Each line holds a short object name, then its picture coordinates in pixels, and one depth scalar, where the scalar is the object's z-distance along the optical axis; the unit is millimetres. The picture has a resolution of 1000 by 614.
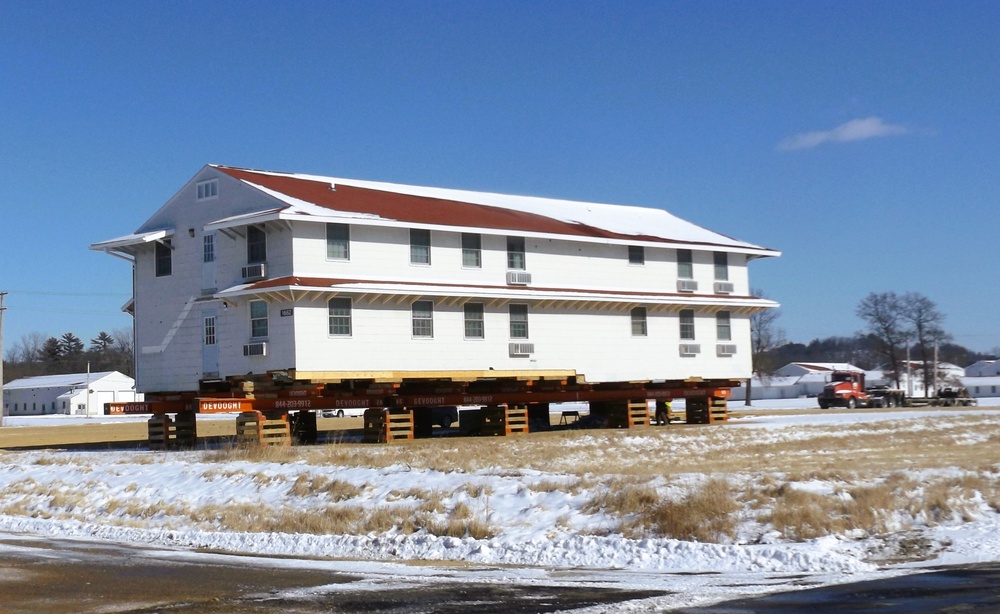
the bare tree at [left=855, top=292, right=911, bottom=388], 125438
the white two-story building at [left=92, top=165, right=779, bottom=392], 34625
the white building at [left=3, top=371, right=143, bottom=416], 128750
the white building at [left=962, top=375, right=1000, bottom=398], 153750
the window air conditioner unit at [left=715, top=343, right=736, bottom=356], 45562
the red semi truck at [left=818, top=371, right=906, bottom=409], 75312
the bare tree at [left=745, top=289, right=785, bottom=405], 117925
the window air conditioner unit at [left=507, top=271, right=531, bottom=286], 39344
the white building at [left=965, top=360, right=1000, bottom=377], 166750
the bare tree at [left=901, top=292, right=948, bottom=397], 125000
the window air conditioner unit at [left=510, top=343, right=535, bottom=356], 39094
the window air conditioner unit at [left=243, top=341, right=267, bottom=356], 34403
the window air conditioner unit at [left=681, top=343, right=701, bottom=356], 44219
